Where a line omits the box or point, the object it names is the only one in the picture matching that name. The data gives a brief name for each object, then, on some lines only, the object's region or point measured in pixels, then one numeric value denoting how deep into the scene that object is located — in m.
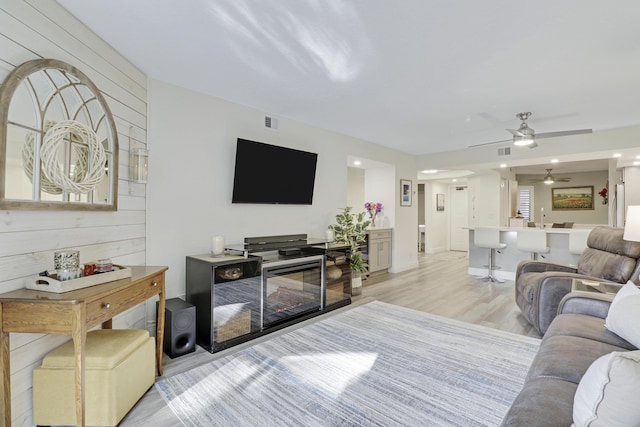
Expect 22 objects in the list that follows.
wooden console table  1.52
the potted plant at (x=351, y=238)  4.74
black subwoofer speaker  2.64
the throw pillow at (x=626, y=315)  1.64
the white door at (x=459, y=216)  9.63
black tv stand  2.83
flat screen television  3.60
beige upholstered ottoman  1.71
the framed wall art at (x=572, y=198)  9.36
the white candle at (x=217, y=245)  3.11
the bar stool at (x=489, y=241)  5.50
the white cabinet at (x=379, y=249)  5.78
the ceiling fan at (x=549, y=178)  8.66
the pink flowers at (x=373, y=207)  6.29
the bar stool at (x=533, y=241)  5.03
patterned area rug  1.91
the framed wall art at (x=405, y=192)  6.46
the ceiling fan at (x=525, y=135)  3.89
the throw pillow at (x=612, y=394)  0.86
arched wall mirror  1.63
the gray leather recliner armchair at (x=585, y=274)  2.93
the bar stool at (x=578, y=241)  4.69
